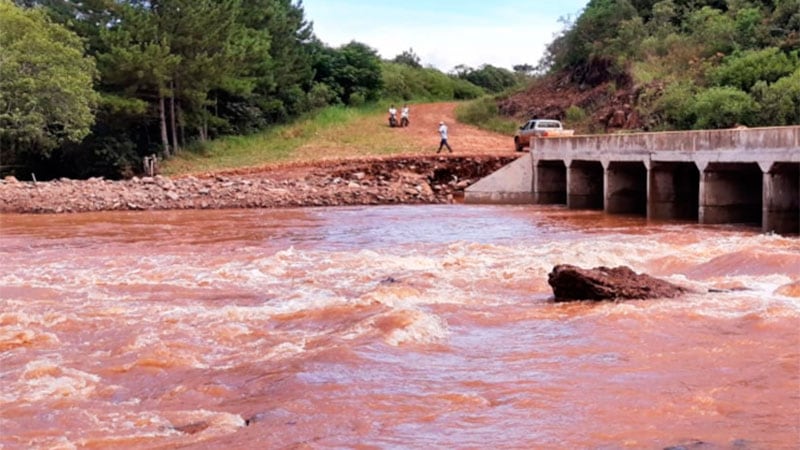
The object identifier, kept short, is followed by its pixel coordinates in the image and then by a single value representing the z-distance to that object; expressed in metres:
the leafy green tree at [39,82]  33.94
